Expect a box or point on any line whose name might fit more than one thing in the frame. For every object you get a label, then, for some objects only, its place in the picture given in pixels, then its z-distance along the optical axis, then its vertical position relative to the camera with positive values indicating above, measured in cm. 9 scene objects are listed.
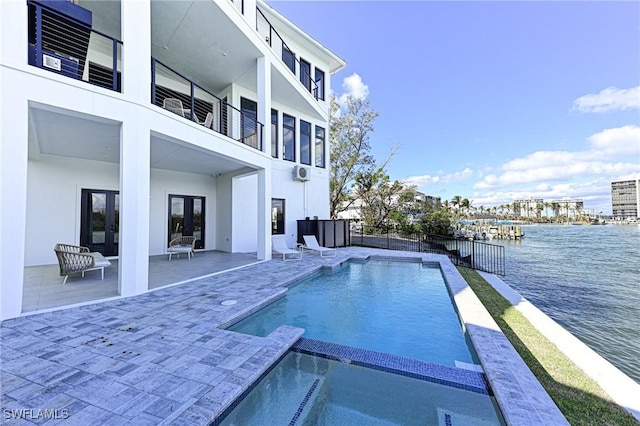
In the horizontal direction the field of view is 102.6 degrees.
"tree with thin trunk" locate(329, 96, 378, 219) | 2109 +655
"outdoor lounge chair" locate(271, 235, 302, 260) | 973 -105
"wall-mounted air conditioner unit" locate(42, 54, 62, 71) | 463 +295
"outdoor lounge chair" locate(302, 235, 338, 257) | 1102 -113
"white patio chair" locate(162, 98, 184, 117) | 759 +361
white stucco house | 397 +211
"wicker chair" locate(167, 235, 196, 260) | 905 -87
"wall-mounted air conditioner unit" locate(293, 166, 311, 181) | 1257 +240
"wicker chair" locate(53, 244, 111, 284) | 563 -88
